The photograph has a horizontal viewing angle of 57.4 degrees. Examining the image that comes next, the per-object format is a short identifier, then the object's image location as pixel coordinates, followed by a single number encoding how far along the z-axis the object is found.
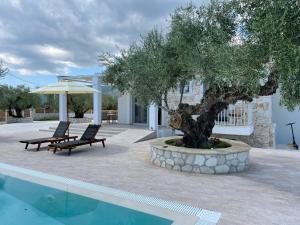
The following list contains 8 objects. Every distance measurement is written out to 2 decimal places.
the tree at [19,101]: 29.04
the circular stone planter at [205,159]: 8.46
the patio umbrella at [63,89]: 13.20
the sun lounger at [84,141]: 11.05
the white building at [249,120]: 14.62
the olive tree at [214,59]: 5.69
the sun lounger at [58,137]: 12.16
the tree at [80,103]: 29.13
